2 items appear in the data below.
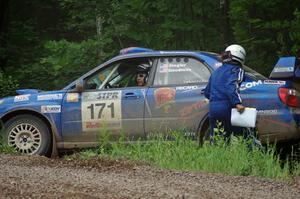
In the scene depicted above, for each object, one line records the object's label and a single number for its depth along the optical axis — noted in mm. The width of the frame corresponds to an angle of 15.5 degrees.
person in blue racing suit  15253
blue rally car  15858
